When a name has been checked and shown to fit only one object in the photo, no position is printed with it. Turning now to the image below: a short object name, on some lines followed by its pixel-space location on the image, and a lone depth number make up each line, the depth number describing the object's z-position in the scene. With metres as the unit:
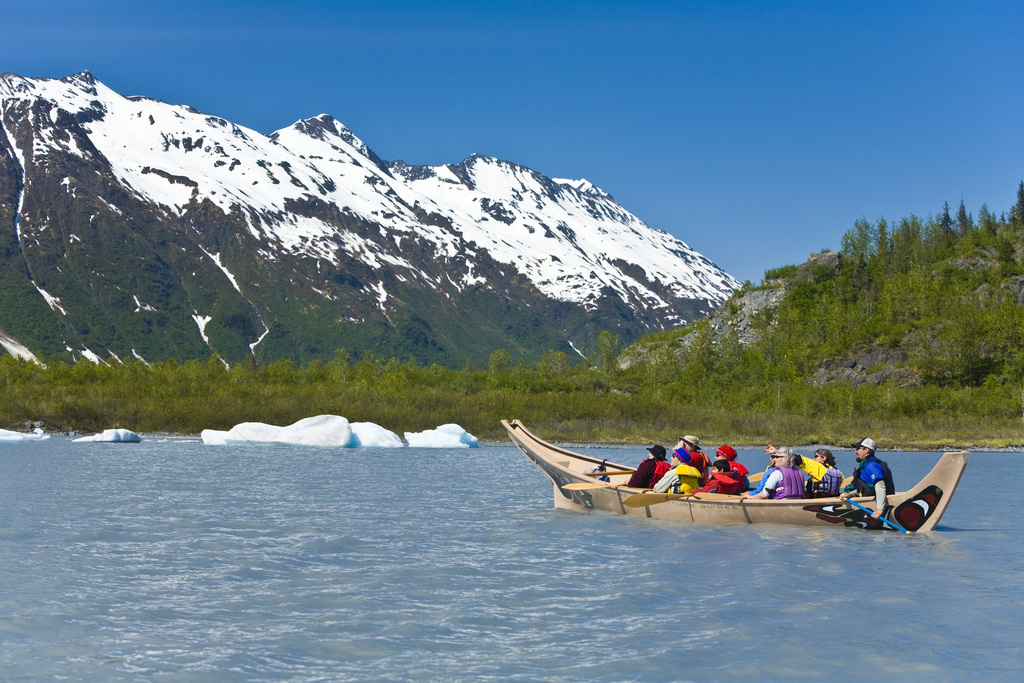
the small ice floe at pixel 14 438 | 61.78
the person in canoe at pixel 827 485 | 23.53
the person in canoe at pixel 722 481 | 24.36
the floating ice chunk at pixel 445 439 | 66.56
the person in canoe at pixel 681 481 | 24.11
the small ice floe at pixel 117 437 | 61.84
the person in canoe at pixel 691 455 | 24.53
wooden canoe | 22.12
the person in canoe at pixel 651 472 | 24.88
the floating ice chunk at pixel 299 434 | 62.69
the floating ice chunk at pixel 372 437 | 63.88
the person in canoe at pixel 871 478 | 22.47
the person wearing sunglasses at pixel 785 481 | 23.20
